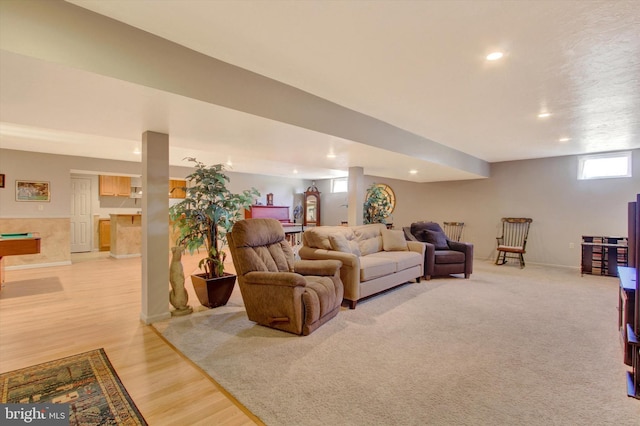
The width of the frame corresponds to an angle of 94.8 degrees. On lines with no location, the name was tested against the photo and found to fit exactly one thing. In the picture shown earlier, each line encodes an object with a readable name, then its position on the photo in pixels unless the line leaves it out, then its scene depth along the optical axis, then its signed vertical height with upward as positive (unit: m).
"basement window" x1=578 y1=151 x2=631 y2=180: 5.88 +0.99
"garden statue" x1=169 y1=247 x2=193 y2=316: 3.44 -0.97
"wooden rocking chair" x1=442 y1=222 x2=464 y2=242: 8.01 -0.48
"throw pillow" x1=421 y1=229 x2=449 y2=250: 5.59 -0.51
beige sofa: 3.72 -0.65
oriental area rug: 1.77 -1.23
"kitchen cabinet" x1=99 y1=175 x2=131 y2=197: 8.30 +0.72
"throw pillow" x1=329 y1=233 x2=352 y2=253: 3.97 -0.44
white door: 8.02 -0.13
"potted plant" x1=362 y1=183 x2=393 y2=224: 5.98 +0.08
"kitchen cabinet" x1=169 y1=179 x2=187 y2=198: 8.67 +0.77
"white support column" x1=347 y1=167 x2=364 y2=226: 5.88 +0.34
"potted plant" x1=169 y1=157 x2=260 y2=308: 3.67 -0.15
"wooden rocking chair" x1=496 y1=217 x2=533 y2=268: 6.90 -0.52
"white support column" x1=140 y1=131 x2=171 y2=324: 3.17 -0.17
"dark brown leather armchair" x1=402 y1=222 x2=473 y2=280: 5.27 -0.76
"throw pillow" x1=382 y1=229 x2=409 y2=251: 5.14 -0.51
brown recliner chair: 2.87 -0.73
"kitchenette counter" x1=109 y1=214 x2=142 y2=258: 7.26 -0.61
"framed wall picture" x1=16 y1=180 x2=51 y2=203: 5.98 +0.41
